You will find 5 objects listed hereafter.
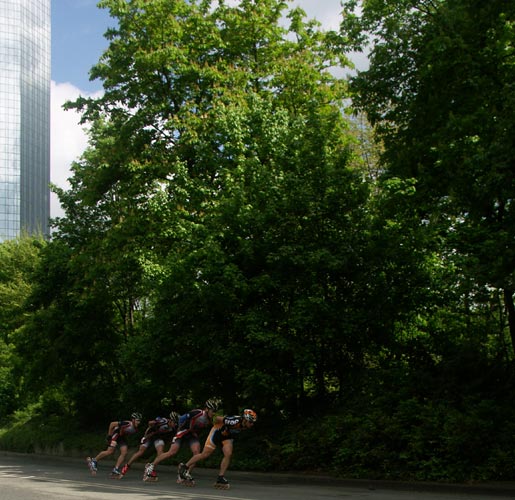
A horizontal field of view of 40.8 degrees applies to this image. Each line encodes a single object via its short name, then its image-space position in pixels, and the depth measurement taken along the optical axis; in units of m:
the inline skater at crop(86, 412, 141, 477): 18.36
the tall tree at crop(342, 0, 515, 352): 13.84
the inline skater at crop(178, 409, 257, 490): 13.80
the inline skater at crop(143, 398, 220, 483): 15.95
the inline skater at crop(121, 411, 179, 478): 17.45
